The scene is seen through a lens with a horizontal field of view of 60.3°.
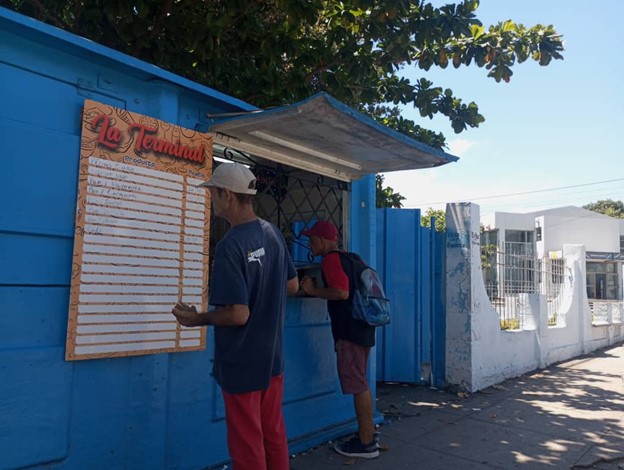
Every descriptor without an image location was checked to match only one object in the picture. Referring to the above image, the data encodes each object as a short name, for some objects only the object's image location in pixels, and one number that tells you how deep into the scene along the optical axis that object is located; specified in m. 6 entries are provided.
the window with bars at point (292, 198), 4.62
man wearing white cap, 2.51
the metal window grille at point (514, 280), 8.05
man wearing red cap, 4.13
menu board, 2.88
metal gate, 6.72
